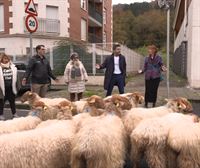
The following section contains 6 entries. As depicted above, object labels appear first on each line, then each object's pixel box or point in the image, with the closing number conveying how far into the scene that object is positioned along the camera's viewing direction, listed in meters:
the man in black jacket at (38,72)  10.98
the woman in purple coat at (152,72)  11.41
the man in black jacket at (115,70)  11.57
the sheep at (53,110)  6.98
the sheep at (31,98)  8.83
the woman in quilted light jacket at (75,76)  11.69
